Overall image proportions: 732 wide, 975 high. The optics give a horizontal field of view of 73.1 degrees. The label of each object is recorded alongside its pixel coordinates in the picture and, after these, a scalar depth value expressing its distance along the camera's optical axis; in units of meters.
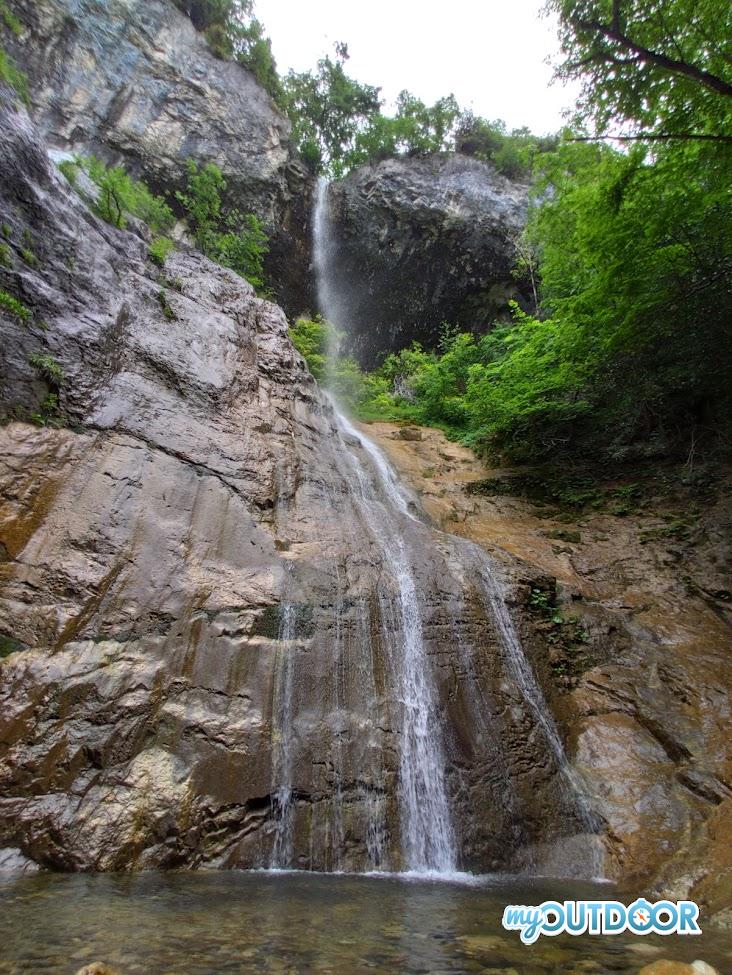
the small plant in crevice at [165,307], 9.00
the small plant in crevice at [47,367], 6.45
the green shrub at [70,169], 9.95
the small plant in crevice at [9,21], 11.30
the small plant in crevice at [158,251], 10.00
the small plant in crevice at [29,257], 7.18
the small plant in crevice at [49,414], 6.19
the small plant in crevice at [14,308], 6.49
